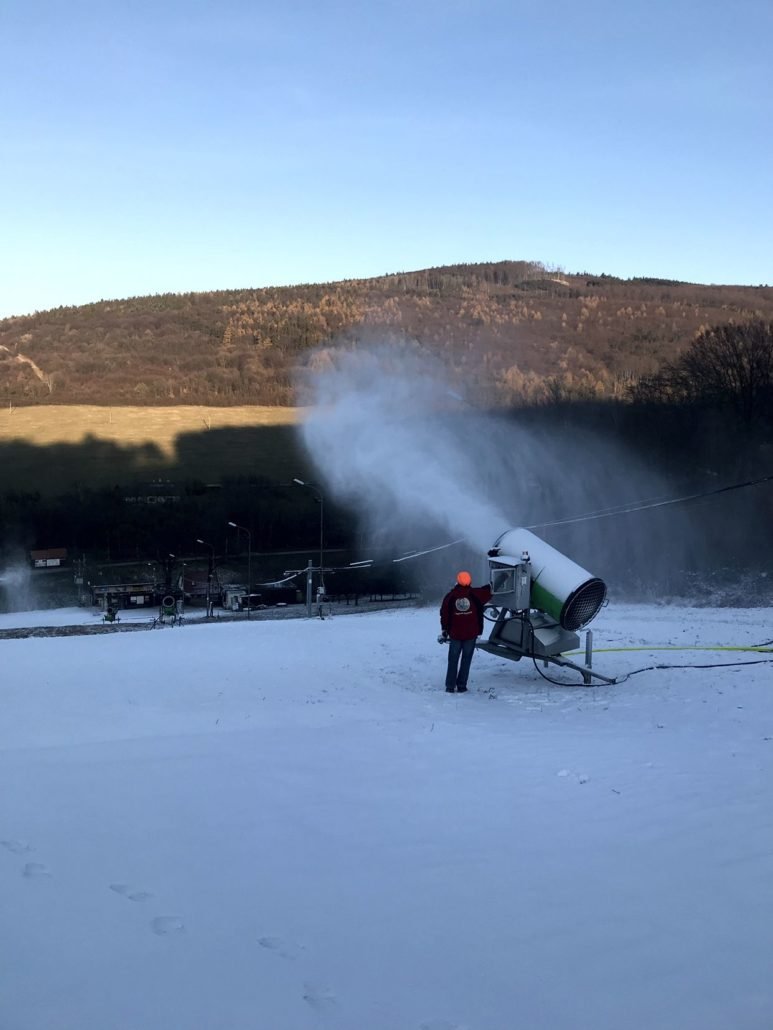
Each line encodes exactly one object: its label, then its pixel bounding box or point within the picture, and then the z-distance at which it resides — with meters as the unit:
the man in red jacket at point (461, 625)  11.28
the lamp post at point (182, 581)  44.34
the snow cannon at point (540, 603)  12.36
